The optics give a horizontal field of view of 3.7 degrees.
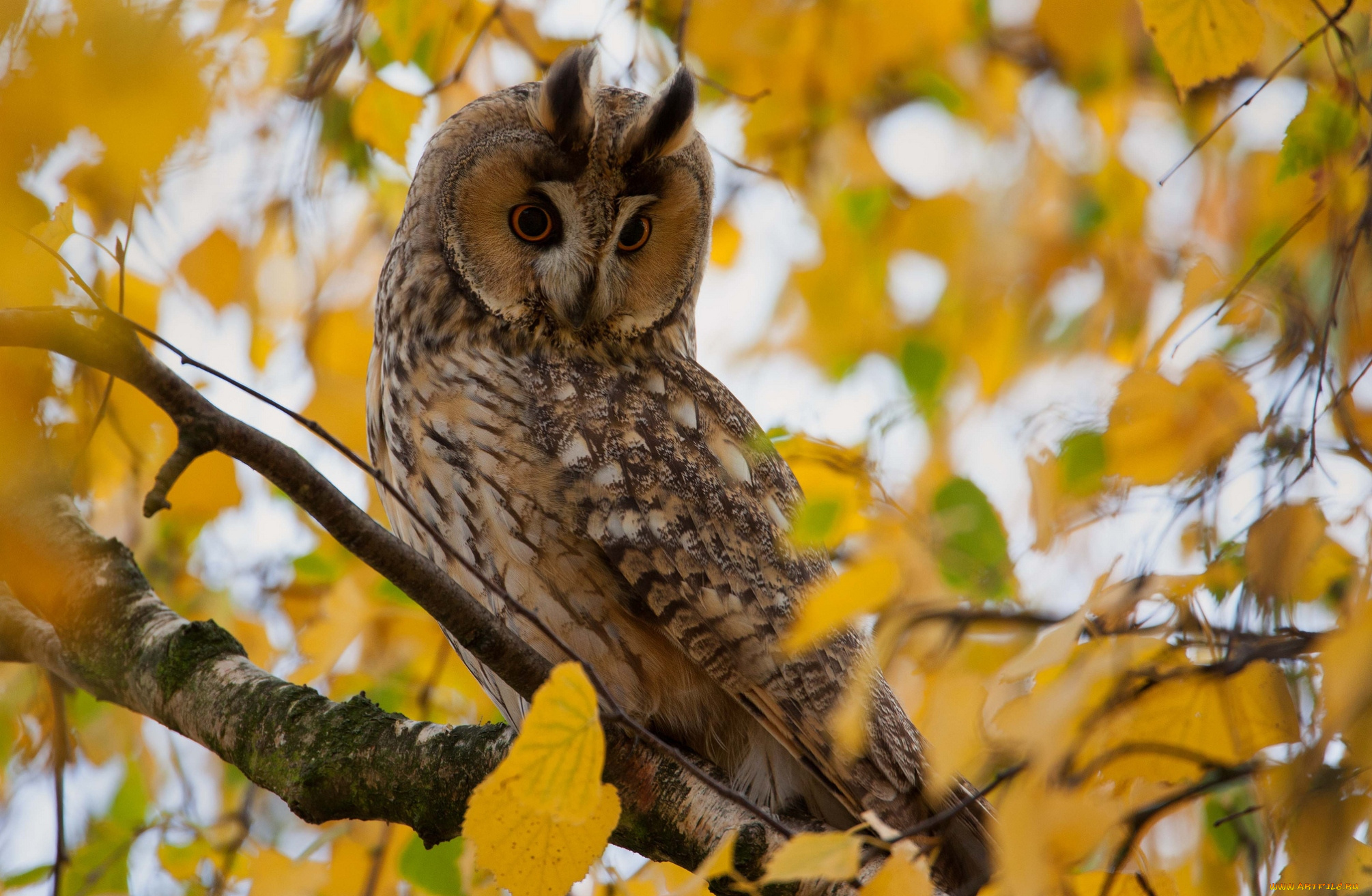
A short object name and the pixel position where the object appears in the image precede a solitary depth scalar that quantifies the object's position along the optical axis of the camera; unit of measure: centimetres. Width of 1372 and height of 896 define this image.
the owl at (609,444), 747
